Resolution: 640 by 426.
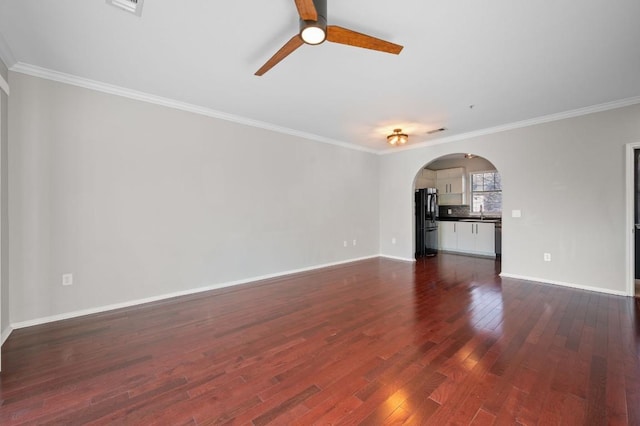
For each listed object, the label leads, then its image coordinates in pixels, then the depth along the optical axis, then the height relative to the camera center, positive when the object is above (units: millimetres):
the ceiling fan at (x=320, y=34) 1652 +1253
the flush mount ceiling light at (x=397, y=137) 4707 +1308
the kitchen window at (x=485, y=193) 7234 +472
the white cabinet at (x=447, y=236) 7191 -735
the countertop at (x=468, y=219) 6828 -270
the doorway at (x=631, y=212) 3578 -52
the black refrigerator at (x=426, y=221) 6656 -283
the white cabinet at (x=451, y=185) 7648 +730
